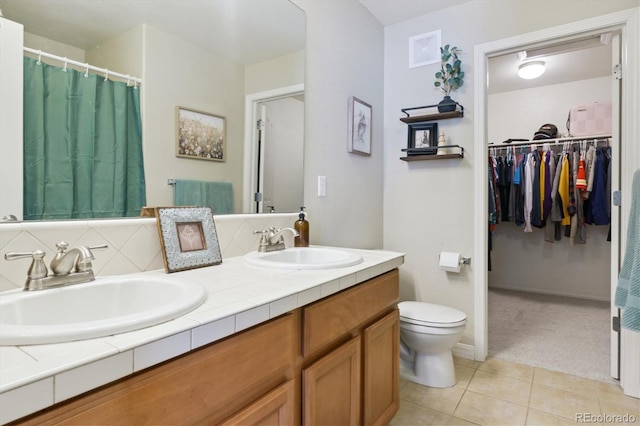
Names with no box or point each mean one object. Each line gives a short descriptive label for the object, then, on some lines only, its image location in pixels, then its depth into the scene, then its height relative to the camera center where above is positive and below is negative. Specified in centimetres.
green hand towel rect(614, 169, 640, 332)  124 -25
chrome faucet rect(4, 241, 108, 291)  87 -16
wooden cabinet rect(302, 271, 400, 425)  106 -53
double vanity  54 -28
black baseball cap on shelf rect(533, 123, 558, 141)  383 +89
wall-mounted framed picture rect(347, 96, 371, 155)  228 +57
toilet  192 -75
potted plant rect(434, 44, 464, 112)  238 +95
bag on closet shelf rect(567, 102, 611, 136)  352 +96
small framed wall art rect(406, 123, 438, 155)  249 +54
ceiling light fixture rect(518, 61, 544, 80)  335 +141
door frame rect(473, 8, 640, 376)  192 +61
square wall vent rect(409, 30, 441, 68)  252 +120
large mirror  111 +55
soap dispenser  182 -12
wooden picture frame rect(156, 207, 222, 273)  120 -11
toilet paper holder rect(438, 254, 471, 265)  240 -34
